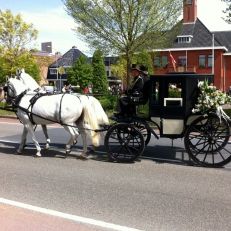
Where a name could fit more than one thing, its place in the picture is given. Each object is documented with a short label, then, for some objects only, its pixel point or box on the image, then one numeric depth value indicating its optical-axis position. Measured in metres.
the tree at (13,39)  38.03
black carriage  9.11
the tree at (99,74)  62.50
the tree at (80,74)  66.38
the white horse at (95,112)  10.13
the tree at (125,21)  22.89
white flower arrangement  8.90
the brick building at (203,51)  59.72
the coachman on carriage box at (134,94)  9.73
